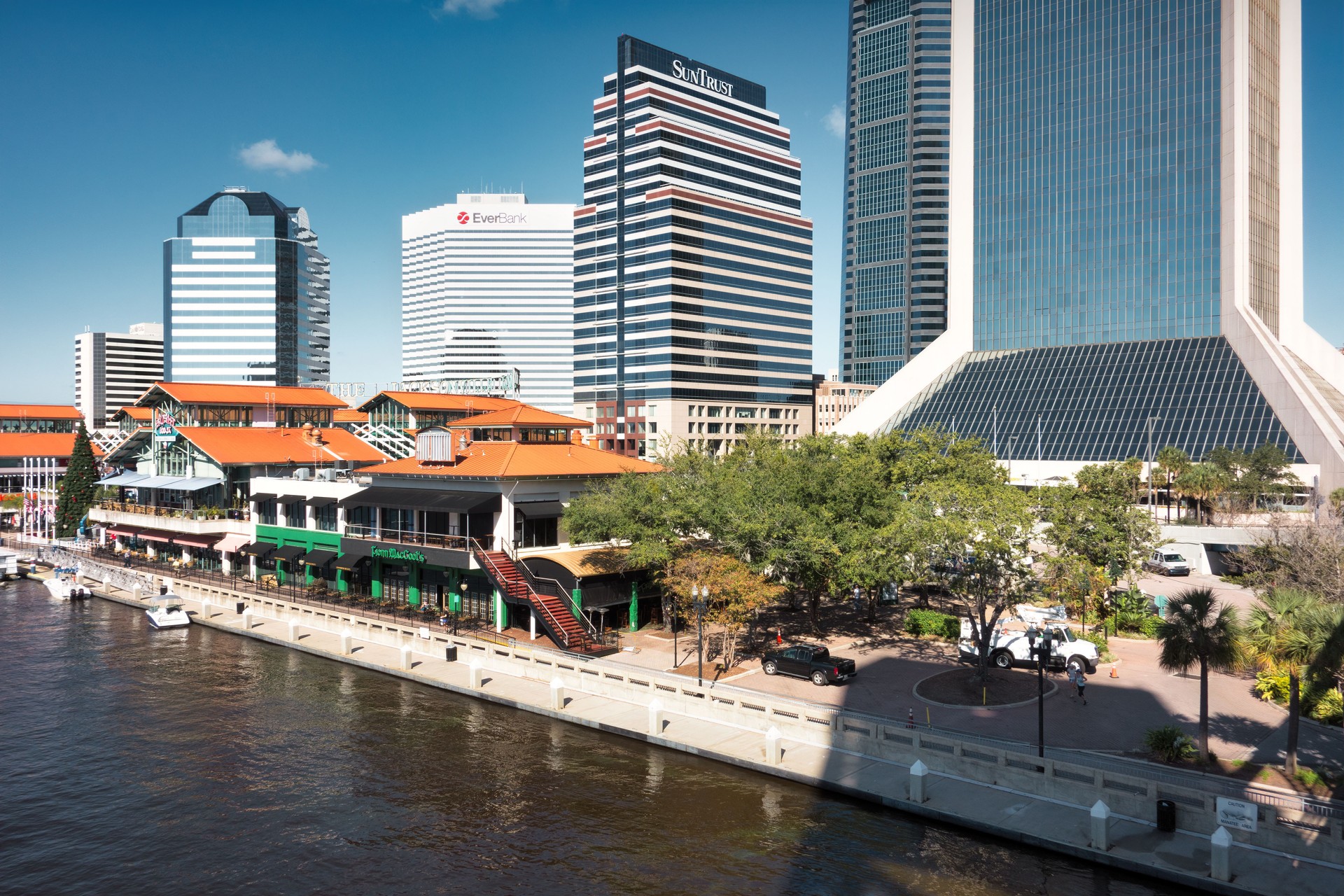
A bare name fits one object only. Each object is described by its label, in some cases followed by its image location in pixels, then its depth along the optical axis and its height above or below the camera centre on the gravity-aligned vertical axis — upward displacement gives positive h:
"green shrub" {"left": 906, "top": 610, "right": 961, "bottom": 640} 46.47 -9.67
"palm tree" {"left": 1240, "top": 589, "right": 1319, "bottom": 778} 24.86 -5.53
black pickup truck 37.59 -9.78
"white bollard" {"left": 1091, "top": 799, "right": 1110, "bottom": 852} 22.95 -10.13
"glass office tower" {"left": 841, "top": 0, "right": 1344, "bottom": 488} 93.31 +25.61
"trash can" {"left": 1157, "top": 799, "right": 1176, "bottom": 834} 23.72 -10.11
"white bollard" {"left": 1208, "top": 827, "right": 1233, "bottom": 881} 21.09 -9.94
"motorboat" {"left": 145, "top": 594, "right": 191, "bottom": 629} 56.31 -11.66
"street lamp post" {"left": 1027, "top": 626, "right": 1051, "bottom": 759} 27.07 -7.44
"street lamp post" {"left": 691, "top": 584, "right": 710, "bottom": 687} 35.88 -6.99
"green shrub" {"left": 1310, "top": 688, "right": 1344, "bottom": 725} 31.83 -9.61
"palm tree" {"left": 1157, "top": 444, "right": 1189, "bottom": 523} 72.56 -1.25
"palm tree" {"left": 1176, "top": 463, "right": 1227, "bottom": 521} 69.44 -2.90
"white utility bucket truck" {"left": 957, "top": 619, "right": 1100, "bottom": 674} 39.41 -9.52
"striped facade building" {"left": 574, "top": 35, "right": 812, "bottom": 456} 147.50 +31.14
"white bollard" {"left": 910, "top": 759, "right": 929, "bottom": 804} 26.30 -10.26
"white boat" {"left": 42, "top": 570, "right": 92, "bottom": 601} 67.69 -11.99
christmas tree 92.06 -5.91
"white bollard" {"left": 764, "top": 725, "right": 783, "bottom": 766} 29.62 -10.38
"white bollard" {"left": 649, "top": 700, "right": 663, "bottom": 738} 32.84 -10.54
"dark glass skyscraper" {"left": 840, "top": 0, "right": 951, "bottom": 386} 196.25 +70.77
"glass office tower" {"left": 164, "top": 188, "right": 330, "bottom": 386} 197.25 +28.39
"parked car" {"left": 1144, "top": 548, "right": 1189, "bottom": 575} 65.31 -8.87
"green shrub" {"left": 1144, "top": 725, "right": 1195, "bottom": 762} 27.92 -9.63
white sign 22.16 -9.40
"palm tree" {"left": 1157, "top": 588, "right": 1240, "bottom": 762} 26.67 -5.90
